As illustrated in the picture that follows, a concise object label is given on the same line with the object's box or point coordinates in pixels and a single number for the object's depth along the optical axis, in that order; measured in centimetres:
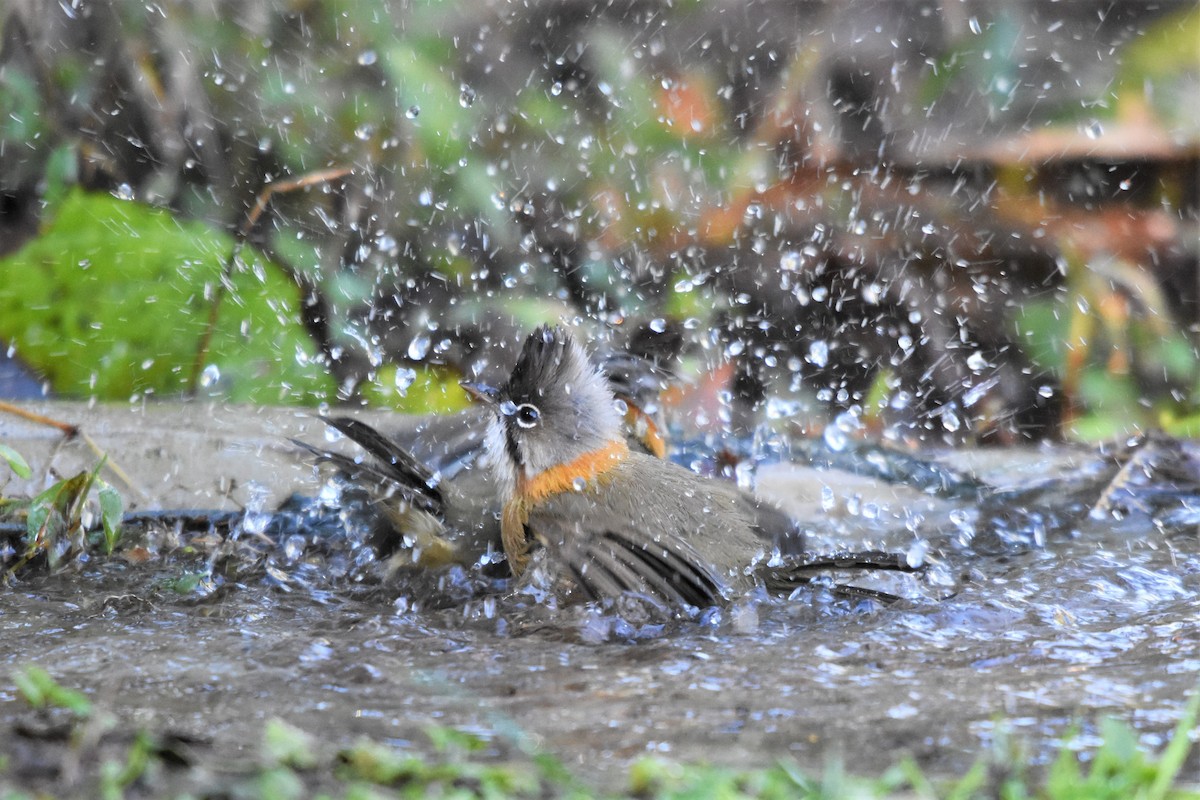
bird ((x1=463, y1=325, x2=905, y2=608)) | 734
